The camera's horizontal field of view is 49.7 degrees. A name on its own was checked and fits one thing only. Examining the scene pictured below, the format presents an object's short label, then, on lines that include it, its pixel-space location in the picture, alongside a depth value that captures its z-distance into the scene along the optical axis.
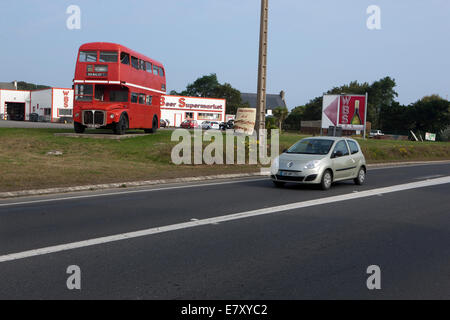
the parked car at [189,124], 59.77
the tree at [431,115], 70.94
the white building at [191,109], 73.38
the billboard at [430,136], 61.57
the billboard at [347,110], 40.28
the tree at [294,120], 90.62
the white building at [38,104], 68.31
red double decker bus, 25.36
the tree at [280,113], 79.69
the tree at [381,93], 105.25
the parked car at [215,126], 59.97
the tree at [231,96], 104.00
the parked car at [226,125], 57.47
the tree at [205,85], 120.81
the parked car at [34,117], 67.62
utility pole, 20.94
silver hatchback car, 13.37
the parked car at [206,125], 59.43
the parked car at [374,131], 73.43
